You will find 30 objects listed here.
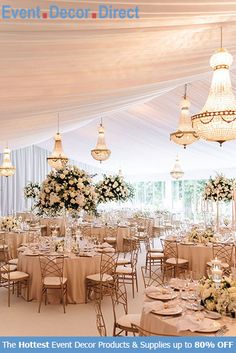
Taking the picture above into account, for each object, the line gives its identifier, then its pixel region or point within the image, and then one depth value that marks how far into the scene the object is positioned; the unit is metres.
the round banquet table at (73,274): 7.50
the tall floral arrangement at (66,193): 7.66
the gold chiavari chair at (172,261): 9.00
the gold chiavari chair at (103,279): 7.41
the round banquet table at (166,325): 3.71
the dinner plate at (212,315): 4.00
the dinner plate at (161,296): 4.71
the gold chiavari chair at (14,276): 7.42
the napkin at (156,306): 4.24
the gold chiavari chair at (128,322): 4.73
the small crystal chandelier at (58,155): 10.30
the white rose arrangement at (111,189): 12.25
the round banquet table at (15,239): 11.45
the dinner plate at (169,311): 4.10
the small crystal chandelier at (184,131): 7.38
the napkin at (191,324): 3.68
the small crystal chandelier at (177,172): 15.73
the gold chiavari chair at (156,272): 9.39
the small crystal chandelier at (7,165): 13.05
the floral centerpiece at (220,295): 4.07
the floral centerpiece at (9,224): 11.64
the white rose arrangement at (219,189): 10.90
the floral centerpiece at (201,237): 9.34
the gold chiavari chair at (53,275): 7.01
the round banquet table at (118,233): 13.38
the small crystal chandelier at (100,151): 10.24
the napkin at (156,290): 4.96
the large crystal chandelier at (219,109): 4.56
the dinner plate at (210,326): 3.64
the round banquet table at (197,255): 8.98
